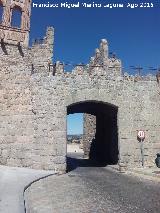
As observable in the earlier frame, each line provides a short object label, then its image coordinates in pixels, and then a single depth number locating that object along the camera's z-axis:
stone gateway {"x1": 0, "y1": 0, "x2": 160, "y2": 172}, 8.30
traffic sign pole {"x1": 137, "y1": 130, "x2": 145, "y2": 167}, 8.83
